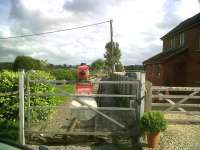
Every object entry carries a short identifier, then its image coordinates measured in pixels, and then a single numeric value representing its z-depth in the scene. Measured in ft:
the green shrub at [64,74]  82.23
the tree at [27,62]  100.84
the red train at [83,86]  16.35
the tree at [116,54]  140.30
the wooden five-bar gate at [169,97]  16.16
